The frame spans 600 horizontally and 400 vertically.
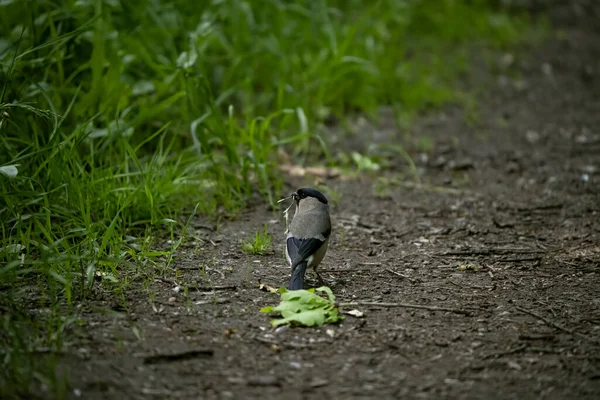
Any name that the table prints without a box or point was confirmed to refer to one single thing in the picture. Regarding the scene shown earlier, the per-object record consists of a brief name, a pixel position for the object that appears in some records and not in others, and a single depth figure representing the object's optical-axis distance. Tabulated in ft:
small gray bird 22.41
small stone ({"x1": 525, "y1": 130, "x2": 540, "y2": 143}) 41.52
